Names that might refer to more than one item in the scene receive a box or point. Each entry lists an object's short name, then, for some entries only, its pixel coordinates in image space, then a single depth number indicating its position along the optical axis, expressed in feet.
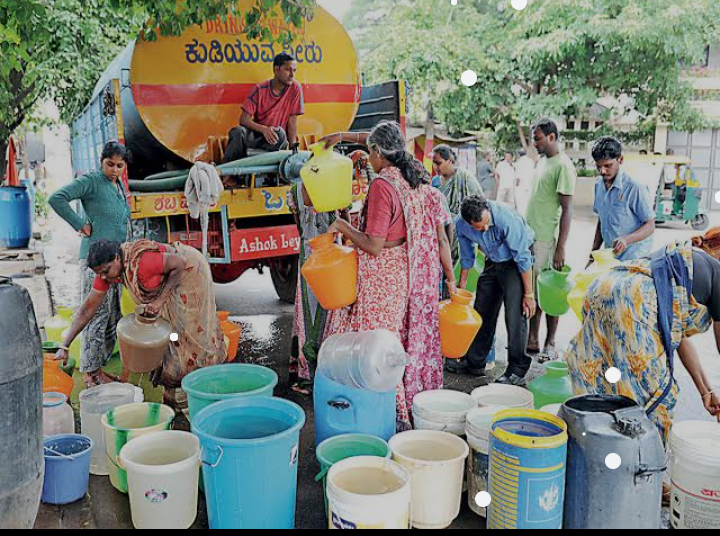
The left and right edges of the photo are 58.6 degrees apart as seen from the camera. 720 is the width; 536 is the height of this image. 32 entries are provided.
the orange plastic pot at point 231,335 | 13.82
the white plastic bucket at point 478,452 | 8.63
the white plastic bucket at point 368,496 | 7.02
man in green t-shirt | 14.90
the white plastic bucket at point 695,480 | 7.72
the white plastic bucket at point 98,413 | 9.89
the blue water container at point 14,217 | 26.09
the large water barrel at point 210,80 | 15.76
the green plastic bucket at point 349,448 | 8.50
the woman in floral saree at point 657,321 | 8.17
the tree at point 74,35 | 13.92
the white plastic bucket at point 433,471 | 8.08
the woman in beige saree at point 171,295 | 10.73
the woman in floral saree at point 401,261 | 10.74
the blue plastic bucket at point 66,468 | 8.77
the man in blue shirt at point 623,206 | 13.32
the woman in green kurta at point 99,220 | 13.28
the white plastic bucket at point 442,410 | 9.25
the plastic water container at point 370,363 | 9.41
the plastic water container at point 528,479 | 7.39
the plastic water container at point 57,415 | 9.78
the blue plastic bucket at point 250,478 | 7.39
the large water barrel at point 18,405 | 6.52
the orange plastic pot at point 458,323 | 11.92
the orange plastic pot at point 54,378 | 10.73
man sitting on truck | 15.92
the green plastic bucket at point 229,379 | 9.84
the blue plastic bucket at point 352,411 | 9.29
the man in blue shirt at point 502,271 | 13.17
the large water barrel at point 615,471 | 7.36
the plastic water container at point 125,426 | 8.82
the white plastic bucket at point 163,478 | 7.84
